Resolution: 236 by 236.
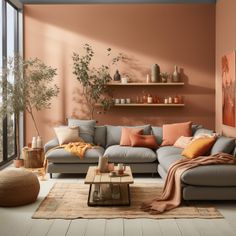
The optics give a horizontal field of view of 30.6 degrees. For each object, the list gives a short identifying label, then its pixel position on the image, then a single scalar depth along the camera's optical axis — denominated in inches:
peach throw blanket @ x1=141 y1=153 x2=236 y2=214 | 196.9
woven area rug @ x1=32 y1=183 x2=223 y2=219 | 182.2
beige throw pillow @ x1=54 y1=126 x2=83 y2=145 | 291.8
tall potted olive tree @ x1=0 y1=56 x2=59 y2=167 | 296.8
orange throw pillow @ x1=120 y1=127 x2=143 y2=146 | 292.8
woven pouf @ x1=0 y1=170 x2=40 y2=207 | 195.0
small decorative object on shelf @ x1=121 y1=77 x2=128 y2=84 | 332.5
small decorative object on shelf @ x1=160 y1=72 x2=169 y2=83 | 334.3
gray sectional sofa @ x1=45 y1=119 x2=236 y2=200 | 199.9
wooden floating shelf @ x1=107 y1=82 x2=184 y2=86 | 331.6
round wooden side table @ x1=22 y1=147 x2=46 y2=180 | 299.3
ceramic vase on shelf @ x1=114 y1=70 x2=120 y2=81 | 333.7
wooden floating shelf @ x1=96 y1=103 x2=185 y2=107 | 331.7
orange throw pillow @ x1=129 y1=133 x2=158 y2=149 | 289.1
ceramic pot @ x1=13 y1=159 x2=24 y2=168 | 305.1
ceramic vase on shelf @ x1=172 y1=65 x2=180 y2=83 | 333.4
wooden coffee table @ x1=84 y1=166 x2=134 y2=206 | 197.3
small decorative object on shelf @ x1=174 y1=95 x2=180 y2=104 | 335.3
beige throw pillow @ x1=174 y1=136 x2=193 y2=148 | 276.7
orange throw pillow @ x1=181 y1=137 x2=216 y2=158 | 239.3
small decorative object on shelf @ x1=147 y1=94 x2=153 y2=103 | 333.7
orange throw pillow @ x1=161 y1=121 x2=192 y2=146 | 296.5
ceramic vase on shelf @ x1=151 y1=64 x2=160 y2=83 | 331.3
